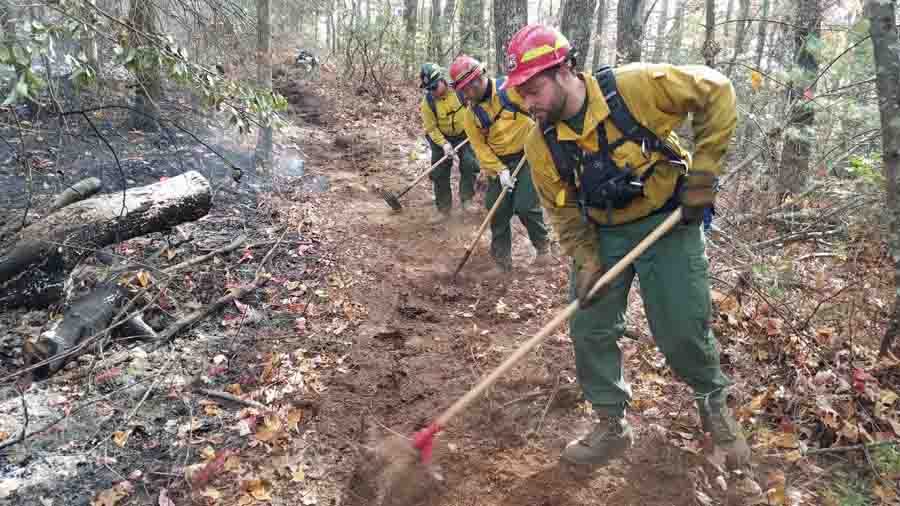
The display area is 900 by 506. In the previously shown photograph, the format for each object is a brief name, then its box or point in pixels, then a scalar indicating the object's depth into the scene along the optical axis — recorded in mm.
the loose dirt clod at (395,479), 3150
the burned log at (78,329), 4469
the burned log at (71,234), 5105
